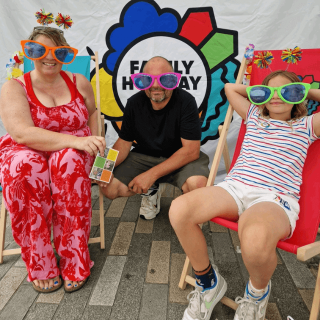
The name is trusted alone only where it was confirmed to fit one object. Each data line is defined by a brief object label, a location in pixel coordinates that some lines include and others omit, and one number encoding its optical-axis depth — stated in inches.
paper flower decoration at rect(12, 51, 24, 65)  73.3
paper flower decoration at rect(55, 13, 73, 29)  72.4
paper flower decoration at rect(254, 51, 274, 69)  66.4
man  71.9
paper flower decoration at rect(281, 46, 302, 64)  63.7
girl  44.0
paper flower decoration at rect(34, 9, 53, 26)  69.2
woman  57.2
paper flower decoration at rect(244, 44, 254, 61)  66.6
